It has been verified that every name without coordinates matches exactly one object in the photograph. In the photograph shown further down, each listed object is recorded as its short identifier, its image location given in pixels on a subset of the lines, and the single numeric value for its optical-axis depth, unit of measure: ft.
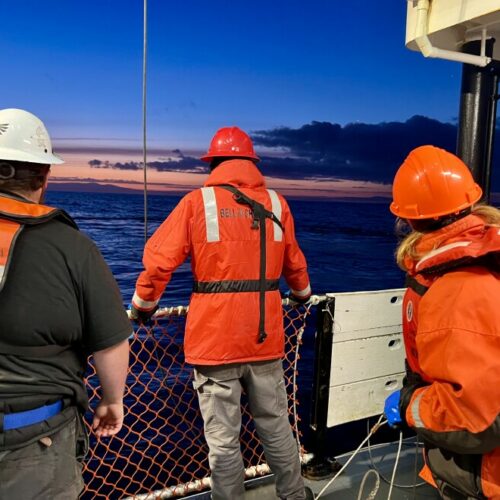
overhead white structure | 8.78
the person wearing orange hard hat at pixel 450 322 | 4.17
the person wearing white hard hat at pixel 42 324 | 4.24
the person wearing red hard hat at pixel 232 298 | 7.27
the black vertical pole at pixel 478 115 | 9.75
